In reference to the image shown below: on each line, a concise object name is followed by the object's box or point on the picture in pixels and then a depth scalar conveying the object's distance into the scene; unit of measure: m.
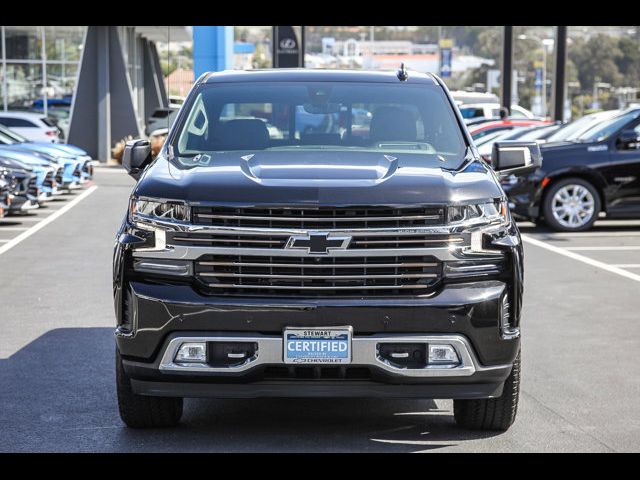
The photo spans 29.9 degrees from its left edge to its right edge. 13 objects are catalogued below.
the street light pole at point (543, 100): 90.72
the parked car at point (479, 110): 43.59
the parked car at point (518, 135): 21.36
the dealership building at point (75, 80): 41.56
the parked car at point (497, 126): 28.36
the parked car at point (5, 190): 18.61
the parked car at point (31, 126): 35.56
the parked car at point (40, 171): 20.41
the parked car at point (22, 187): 19.47
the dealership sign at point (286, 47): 43.47
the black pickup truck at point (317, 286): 5.53
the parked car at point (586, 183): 17.22
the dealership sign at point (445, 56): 69.31
